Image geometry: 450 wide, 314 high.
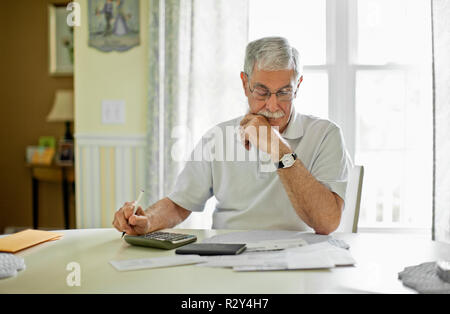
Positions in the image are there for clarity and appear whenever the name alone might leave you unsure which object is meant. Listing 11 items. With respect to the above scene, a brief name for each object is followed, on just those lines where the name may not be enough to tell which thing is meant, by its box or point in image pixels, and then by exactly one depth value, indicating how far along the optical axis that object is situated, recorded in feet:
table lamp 10.74
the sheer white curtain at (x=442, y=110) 8.12
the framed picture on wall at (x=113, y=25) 8.95
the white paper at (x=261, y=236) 3.64
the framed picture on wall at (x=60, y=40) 11.90
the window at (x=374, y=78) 8.82
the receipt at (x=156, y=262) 2.94
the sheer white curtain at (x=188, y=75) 8.63
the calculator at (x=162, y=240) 3.42
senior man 4.24
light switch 9.05
